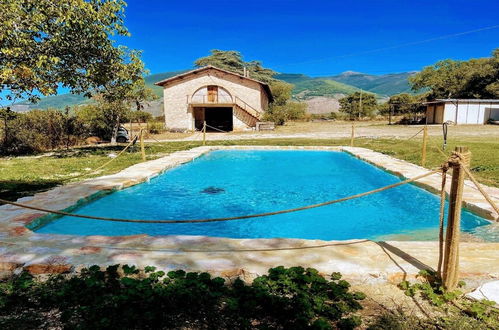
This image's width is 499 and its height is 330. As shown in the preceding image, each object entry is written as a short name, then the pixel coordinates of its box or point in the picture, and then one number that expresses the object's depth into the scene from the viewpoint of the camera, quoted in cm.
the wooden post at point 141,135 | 1129
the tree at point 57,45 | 872
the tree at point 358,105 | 4697
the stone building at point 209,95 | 2819
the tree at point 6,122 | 1359
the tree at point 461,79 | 3638
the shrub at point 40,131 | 1430
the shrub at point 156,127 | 2717
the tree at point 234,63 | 5353
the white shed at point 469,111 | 3050
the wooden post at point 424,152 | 950
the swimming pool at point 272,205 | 591
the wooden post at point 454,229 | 273
